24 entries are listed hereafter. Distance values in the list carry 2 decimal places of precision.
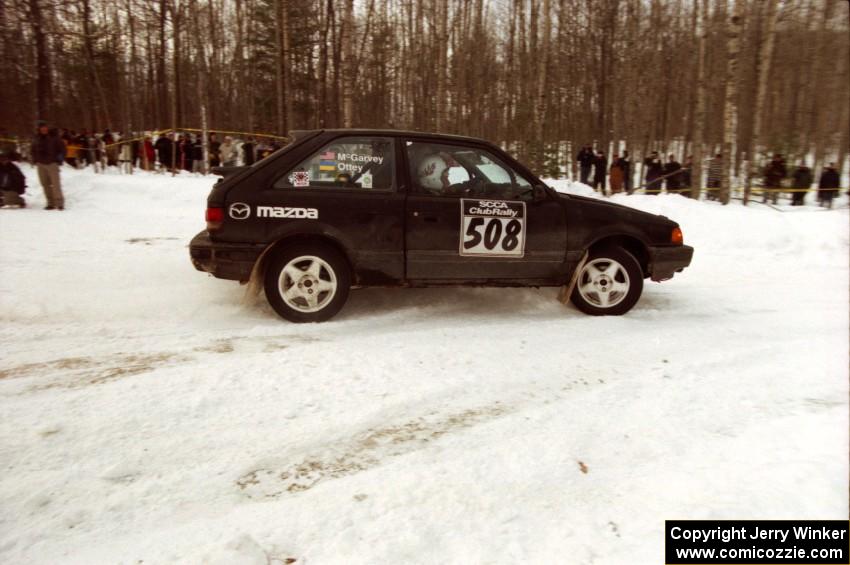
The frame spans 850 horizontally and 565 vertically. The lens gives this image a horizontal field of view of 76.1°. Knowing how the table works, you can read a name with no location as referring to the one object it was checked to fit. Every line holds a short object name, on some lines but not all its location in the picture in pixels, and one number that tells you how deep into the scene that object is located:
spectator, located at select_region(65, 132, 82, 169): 19.86
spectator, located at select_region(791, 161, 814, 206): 18.45
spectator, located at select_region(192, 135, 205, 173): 20.30
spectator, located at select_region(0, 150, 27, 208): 10.88
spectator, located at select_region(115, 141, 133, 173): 18.53
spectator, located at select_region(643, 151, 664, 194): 19.54
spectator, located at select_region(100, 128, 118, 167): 21.55
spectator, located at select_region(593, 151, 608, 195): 19.51
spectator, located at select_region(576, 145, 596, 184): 20.08
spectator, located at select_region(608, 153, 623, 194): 19.33
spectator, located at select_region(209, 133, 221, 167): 20.88
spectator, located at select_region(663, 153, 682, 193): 19.11
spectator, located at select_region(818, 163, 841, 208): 17.78
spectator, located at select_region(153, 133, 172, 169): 19.60
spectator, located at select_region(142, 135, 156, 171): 19.47
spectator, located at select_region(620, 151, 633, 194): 19.56
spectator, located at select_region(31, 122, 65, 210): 10.77
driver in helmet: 5.02
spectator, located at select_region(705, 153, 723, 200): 18.84
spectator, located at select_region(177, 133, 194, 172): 20.08
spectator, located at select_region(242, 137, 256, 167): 19.91
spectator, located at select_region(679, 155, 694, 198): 19.59
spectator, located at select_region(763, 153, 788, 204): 18.78
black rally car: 4.76
